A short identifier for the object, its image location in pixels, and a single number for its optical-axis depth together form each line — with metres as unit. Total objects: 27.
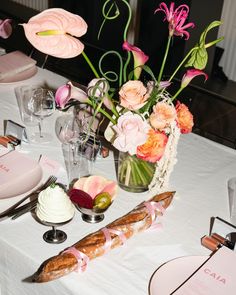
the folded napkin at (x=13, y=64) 2.11
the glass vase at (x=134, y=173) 1.44
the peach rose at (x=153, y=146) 1.32
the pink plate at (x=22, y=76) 2.08
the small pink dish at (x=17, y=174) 1.44
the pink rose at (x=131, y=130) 1.29
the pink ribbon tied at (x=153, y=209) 1.33
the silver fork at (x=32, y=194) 1.34
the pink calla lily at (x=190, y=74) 1.35
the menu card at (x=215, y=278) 1.12
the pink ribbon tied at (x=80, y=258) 1.16
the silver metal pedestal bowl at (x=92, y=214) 1.31
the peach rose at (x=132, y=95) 1.28
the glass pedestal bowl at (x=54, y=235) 1.24
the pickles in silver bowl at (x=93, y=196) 1.30
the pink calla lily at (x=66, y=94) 1.34
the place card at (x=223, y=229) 1.27
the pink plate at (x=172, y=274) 1.15
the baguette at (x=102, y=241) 1.13
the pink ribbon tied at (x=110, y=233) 1.24
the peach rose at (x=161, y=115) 1.30
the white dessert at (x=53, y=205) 1.22
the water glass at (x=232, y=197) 1.43
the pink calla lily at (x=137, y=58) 1.31
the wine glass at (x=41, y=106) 1.73
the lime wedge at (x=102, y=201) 1.30
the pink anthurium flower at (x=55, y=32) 1.24
